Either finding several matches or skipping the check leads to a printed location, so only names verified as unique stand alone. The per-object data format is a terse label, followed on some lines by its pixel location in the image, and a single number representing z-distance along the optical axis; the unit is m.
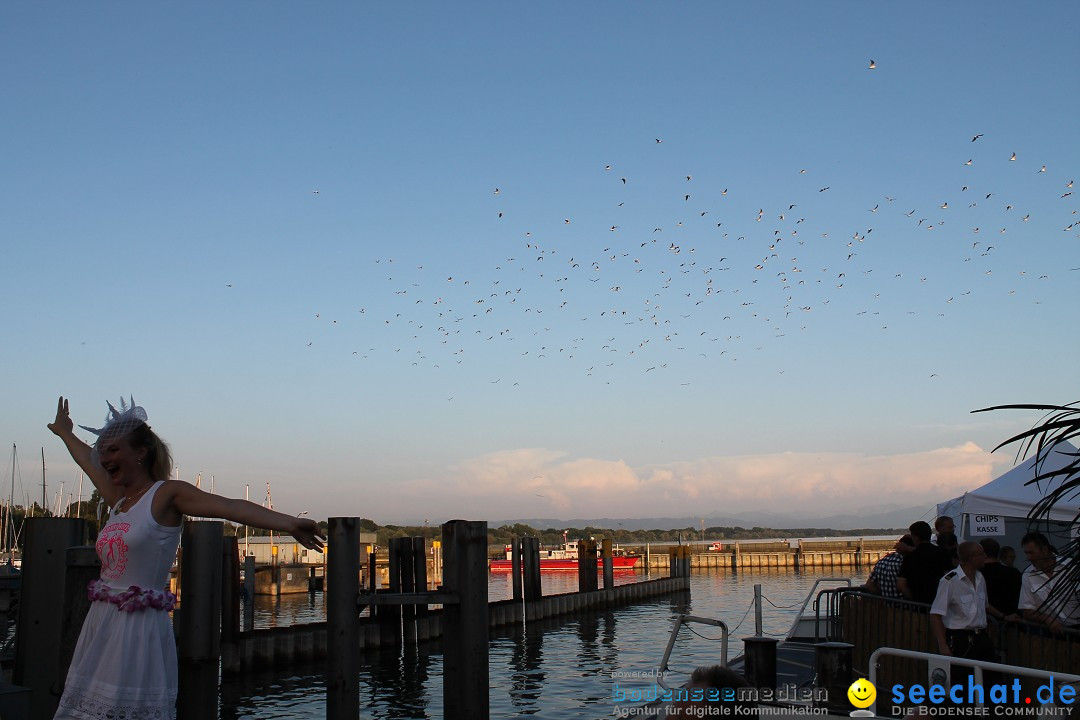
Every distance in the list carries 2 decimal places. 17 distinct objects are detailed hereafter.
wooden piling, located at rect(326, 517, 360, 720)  11.90
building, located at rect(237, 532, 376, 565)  63.09
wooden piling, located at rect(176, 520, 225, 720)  8.29
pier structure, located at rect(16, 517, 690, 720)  6.65
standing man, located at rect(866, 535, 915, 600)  11.68
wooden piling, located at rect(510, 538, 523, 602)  34.71
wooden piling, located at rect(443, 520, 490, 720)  11.05
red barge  88.06
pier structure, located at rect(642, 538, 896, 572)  88.94
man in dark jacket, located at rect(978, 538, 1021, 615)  10.04
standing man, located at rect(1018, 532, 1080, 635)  8.11
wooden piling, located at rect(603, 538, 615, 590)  45.38
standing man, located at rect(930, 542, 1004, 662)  8.28
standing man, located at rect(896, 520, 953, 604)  10.94
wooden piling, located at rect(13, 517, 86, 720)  6.64
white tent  13.59
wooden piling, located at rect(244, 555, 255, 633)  25.69
